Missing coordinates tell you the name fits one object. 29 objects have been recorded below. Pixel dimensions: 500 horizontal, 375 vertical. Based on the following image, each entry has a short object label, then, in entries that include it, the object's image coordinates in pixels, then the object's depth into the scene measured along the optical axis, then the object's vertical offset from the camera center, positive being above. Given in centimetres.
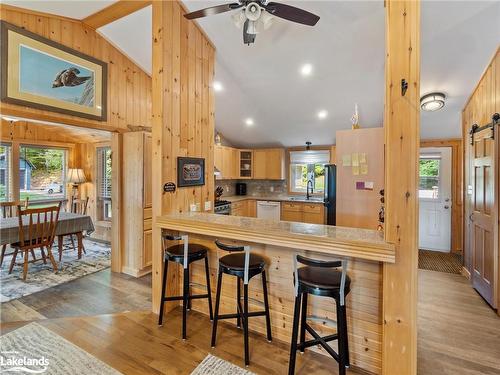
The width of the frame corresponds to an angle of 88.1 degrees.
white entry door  487 -22
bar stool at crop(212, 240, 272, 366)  190 -63
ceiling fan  191 +133
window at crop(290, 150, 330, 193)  606 +45
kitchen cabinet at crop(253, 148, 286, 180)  626 +57
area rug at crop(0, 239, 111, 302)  326 -127
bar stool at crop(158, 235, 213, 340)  221 -63
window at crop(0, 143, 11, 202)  473 +28
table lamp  580 +23
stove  495 -40
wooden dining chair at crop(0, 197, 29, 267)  415 -41
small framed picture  275 +17
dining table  344 -62
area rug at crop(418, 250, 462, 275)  404 -125
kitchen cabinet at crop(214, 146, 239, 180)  577 +59
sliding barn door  279 -33
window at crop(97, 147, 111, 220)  570 +5
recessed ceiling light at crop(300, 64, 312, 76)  350 +163
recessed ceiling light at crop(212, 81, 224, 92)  420 +167
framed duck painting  279 +135
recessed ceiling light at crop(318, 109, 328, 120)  460 +133
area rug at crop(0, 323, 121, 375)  186 -131
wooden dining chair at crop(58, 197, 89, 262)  565 -43
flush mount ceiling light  362 +123
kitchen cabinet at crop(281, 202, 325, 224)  549 -55
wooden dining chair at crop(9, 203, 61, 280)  357 -67
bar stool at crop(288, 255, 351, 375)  159 -64
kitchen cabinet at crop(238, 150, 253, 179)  654 +58
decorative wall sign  256 +0
